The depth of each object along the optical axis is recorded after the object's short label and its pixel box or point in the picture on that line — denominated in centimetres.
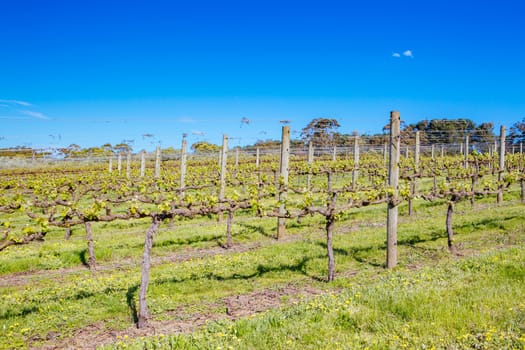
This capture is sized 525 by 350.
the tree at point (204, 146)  7124
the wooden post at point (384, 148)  3305
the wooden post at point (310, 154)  2634
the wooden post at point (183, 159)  1672
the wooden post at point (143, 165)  2578
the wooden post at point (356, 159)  2057
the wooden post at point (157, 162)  2144
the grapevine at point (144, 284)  622
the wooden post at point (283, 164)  1237
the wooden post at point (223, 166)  1474
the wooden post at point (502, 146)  1847
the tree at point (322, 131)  5197
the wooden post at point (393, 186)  902
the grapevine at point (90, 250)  988
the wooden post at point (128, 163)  2609
